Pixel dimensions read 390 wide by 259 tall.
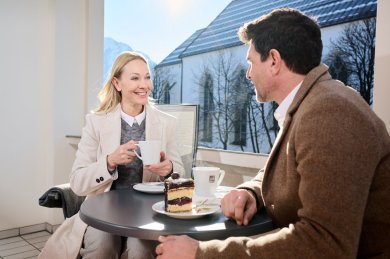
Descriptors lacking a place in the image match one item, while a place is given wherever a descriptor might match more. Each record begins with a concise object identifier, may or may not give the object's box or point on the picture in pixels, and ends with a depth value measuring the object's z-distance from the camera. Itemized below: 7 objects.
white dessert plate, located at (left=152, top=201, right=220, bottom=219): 1.21
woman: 1.65
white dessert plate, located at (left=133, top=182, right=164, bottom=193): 1.59
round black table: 1.09
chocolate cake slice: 1.25
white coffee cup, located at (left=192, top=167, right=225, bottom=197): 1.33
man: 0.84
